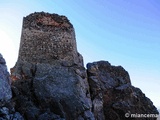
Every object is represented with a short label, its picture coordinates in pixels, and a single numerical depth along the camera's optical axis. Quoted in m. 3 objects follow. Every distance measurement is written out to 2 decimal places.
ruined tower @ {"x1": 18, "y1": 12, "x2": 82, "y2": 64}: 19.00
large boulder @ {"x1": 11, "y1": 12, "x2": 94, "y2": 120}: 14.06
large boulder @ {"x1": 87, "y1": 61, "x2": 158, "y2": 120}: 20.01
